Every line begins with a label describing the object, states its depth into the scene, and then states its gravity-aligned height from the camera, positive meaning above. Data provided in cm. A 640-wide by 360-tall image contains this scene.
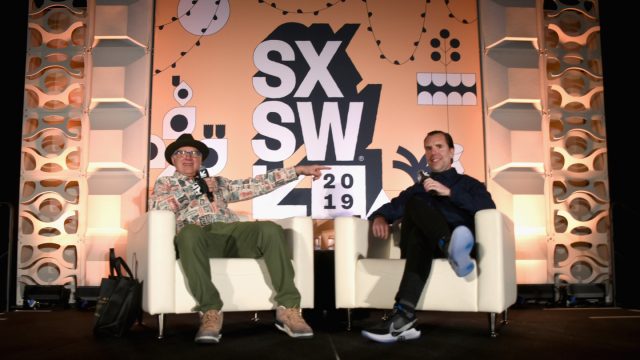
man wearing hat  288 -2
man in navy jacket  274 +2
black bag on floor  299 -38
